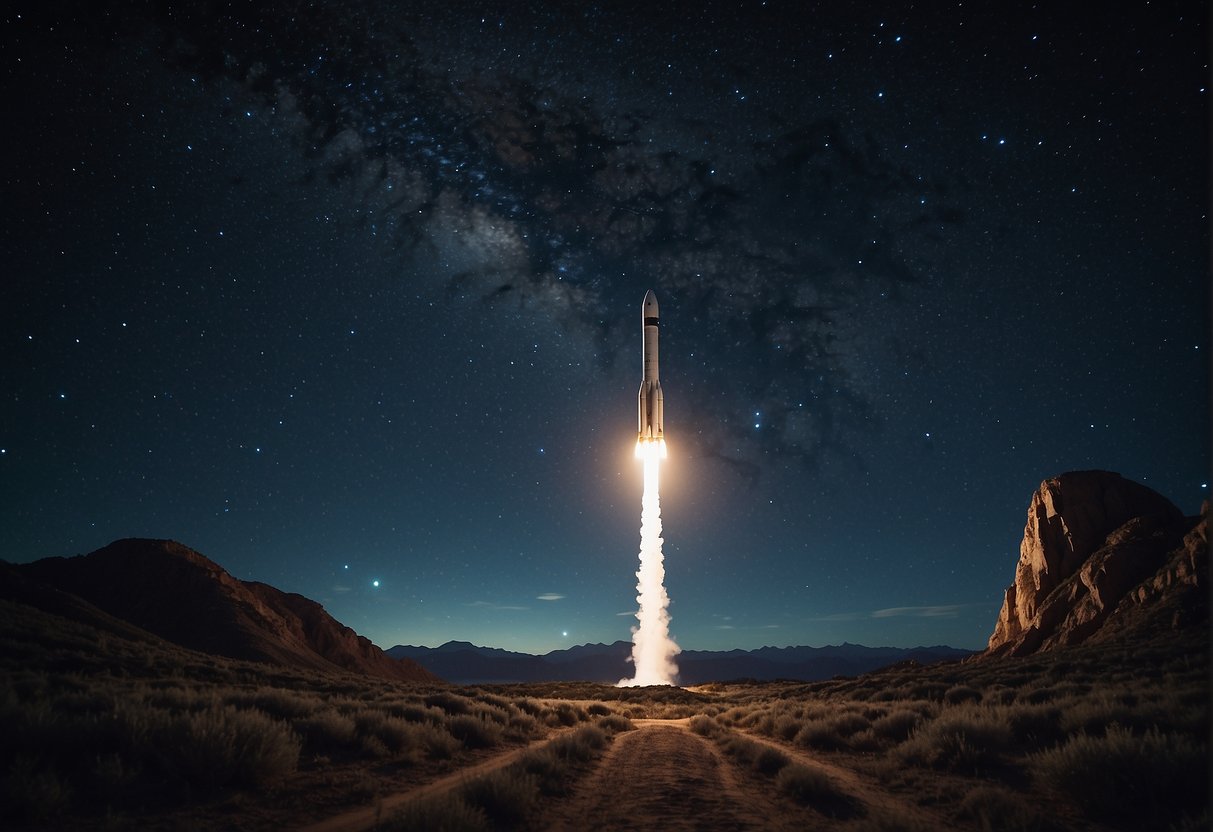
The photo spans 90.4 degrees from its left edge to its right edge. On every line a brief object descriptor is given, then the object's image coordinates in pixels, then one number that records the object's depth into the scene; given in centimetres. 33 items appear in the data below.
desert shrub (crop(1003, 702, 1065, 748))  1245
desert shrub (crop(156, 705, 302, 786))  816
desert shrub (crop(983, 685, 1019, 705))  2143
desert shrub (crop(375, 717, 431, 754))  1234
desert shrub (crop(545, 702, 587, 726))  2434
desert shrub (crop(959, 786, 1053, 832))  725
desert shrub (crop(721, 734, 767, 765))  1362
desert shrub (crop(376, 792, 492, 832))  630
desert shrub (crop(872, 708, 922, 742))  1533
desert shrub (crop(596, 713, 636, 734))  2314
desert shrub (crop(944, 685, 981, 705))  2366
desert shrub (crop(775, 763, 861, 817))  885
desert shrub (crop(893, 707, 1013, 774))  1101
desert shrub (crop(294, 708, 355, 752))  1177
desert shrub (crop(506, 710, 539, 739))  1803
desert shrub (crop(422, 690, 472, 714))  1992
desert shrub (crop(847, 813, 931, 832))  652
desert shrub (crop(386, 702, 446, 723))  1633
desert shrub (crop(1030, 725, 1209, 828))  765
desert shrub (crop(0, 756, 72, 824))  625
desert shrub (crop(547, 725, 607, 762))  1337
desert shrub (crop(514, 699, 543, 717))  2492
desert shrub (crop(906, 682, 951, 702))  2702
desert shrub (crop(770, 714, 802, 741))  1916
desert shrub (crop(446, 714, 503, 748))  1510
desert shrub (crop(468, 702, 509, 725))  1953
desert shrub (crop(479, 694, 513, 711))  2472
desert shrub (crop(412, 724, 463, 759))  1288
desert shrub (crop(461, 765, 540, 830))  776
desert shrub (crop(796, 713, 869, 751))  1591
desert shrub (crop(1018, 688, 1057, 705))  2077
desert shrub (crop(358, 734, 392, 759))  1165
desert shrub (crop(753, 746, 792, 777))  1216
